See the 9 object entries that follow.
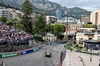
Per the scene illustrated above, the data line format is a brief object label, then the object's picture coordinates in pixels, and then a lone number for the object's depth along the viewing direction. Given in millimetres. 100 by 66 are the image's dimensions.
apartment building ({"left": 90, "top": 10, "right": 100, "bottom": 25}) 129837
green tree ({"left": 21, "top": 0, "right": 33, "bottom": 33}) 62219
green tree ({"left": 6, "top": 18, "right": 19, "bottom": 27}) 71625
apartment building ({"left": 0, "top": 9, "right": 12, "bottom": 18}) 113444
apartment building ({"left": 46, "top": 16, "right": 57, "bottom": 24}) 157425
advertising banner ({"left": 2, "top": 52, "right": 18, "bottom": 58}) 26869
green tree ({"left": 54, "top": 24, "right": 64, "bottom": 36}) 85625
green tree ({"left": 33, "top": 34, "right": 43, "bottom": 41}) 61156
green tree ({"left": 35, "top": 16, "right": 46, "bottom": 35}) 72562
